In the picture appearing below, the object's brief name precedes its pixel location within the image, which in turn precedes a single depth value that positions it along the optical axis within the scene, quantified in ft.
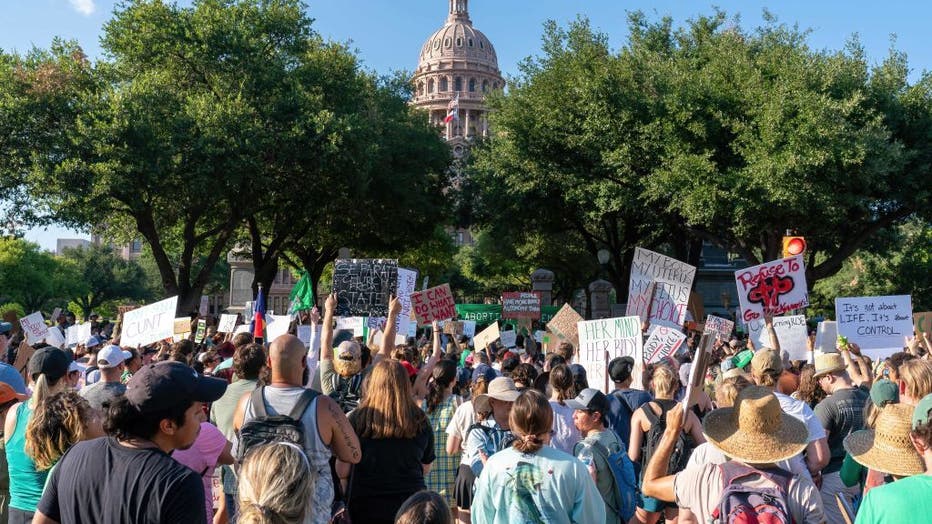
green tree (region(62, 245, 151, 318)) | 233.76
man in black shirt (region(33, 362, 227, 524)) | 9.01
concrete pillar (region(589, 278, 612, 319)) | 95.61
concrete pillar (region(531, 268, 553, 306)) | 104.32
